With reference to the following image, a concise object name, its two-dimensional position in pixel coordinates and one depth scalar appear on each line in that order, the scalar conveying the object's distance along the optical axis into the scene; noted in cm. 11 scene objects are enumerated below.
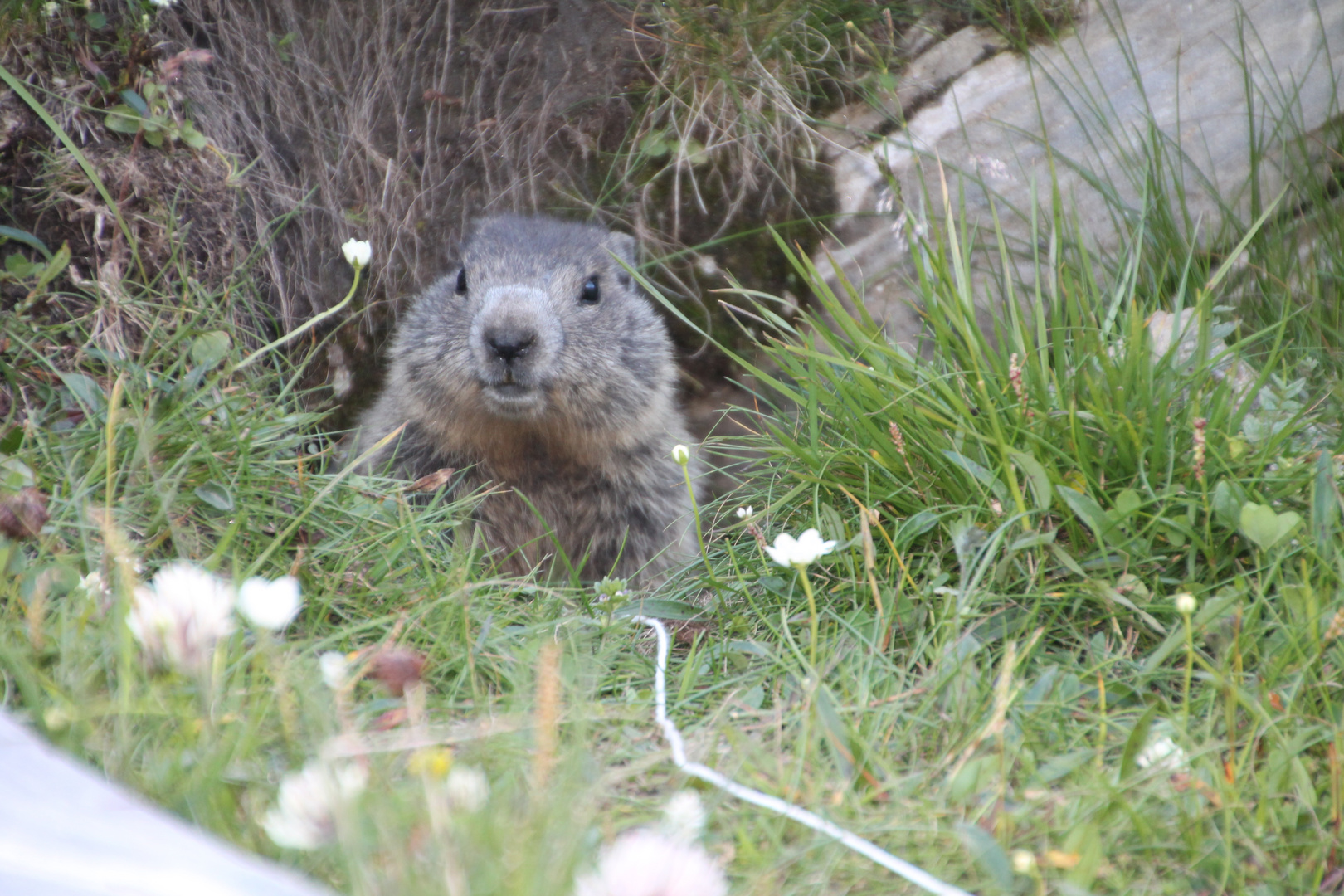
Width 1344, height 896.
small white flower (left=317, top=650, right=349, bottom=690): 383
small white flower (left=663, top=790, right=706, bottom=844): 374
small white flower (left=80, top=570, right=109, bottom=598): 453
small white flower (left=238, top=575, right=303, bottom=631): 385
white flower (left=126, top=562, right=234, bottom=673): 372
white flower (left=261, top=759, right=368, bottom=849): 309
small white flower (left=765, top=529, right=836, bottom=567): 454
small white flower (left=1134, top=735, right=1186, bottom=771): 444
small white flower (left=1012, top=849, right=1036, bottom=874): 367
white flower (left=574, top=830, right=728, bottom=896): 294
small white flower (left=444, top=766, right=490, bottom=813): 332
